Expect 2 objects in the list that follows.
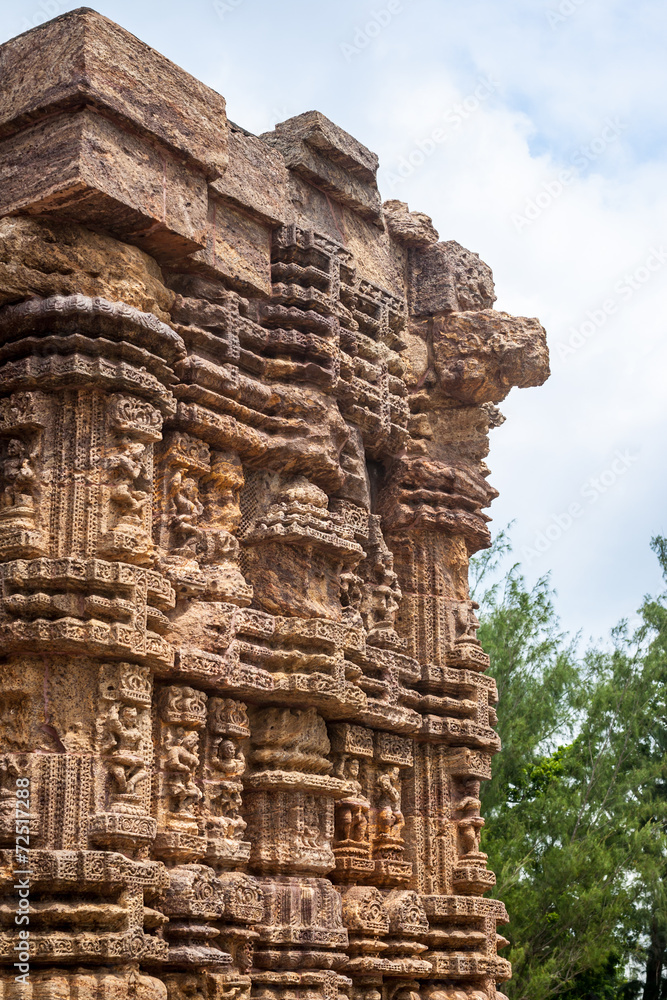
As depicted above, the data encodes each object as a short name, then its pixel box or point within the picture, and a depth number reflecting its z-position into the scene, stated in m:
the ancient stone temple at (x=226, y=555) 7.08
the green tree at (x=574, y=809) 15.49
